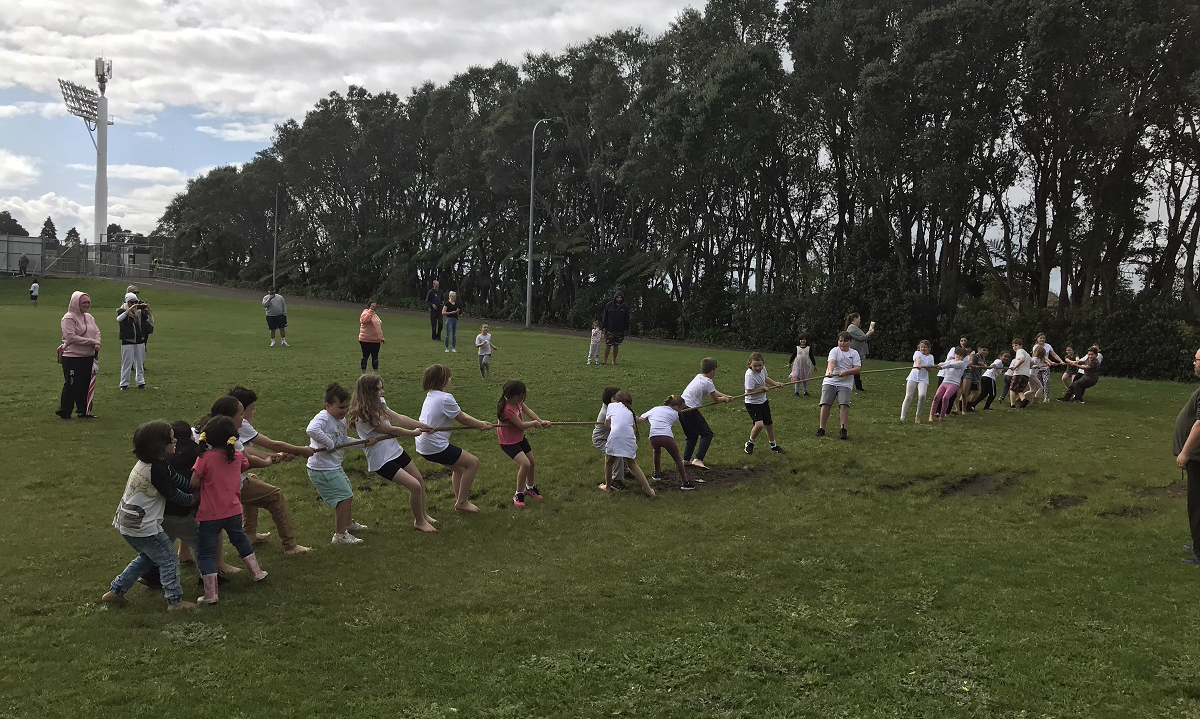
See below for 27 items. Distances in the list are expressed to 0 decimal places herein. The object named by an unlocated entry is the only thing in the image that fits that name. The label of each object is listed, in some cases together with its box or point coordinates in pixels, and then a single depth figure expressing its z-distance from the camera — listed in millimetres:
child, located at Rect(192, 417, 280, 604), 6629
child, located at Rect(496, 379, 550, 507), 9617
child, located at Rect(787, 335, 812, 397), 18141
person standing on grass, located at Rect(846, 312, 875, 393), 18562
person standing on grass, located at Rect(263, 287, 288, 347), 24359
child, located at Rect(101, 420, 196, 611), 6258
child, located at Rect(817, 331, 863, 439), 13867
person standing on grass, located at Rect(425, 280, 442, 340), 26783
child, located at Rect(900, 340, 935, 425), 15781
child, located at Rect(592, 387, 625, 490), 10664
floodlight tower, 99875
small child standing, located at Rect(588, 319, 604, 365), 22719
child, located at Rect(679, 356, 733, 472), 11648
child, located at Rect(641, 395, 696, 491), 10672
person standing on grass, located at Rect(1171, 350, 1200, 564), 7730
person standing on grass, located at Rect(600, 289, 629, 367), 22250
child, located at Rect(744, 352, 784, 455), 12797
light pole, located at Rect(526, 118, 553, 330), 41375
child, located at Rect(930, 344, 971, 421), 16344
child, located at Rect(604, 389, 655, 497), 10336
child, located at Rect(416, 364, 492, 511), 9023
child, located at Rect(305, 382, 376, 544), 7816
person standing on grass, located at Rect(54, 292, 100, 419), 13078
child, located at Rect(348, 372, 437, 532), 8336
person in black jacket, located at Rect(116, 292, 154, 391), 15840
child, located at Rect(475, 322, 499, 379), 19141
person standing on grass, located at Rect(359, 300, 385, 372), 18808
